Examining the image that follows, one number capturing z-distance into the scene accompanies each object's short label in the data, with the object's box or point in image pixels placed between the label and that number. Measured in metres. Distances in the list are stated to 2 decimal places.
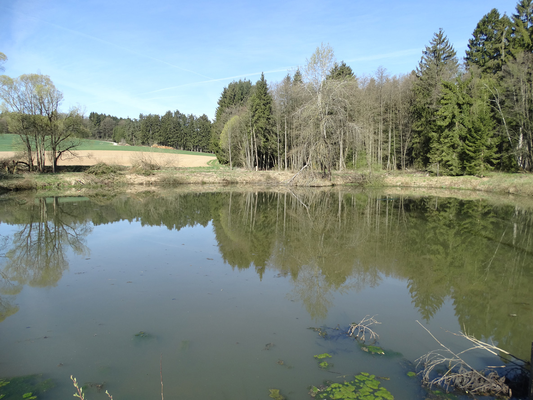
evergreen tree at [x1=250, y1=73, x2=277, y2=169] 38.69
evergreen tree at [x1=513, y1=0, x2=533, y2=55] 28.48
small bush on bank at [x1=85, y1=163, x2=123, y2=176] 29.33
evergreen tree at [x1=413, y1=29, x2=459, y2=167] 30.53
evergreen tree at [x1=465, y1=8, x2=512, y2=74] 30.75
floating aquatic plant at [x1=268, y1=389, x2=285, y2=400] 3.56
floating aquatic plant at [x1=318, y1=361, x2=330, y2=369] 4.11
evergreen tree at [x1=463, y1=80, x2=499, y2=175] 27.23
